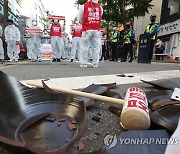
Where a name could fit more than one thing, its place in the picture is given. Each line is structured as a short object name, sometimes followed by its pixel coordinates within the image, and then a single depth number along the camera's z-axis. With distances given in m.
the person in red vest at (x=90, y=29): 3.80
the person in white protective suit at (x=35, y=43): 7.53
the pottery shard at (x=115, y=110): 0.99
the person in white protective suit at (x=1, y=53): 6.93
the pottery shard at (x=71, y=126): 0.78
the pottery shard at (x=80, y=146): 0.68
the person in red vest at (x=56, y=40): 6.93
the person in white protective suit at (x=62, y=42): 7.49
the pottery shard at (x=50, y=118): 0.85
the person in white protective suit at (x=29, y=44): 7.66
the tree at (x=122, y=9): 13.32
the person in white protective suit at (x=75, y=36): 7.51
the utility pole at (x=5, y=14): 9.42
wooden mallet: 0.73
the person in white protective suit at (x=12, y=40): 7.18
